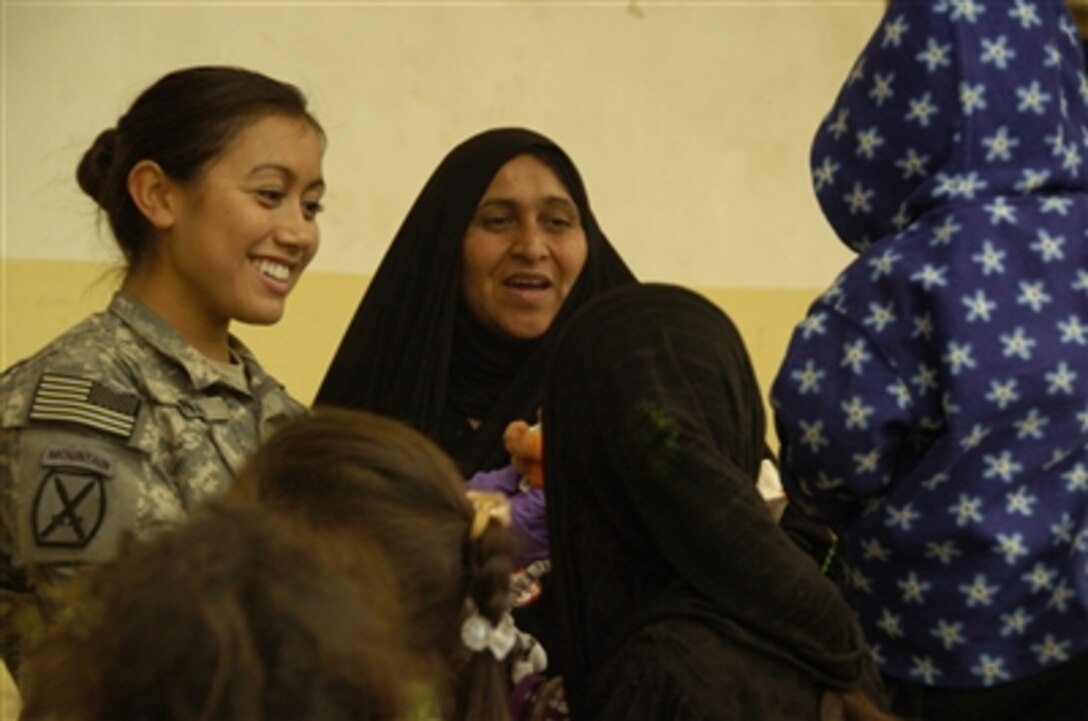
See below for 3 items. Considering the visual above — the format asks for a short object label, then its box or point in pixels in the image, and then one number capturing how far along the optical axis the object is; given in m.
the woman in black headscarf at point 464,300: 7.00
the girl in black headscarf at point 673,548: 4.30
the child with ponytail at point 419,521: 3.73
